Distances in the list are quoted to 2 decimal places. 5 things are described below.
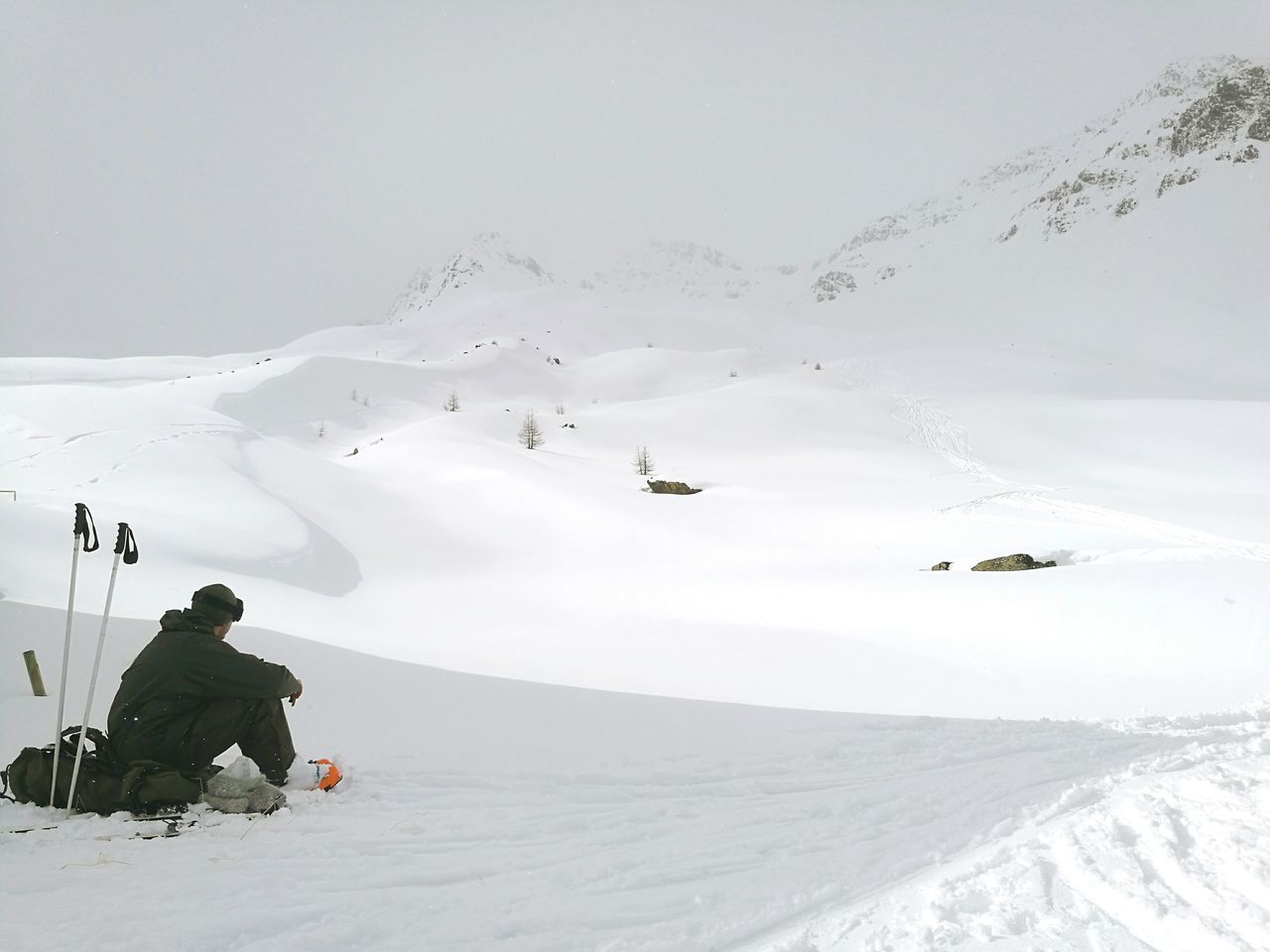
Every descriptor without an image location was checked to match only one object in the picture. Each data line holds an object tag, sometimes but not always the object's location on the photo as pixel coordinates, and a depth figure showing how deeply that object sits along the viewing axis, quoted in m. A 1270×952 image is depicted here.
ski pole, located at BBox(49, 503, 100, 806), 3.12
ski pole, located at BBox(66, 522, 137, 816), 3.06
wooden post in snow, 4.46
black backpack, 3.13
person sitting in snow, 3.22
